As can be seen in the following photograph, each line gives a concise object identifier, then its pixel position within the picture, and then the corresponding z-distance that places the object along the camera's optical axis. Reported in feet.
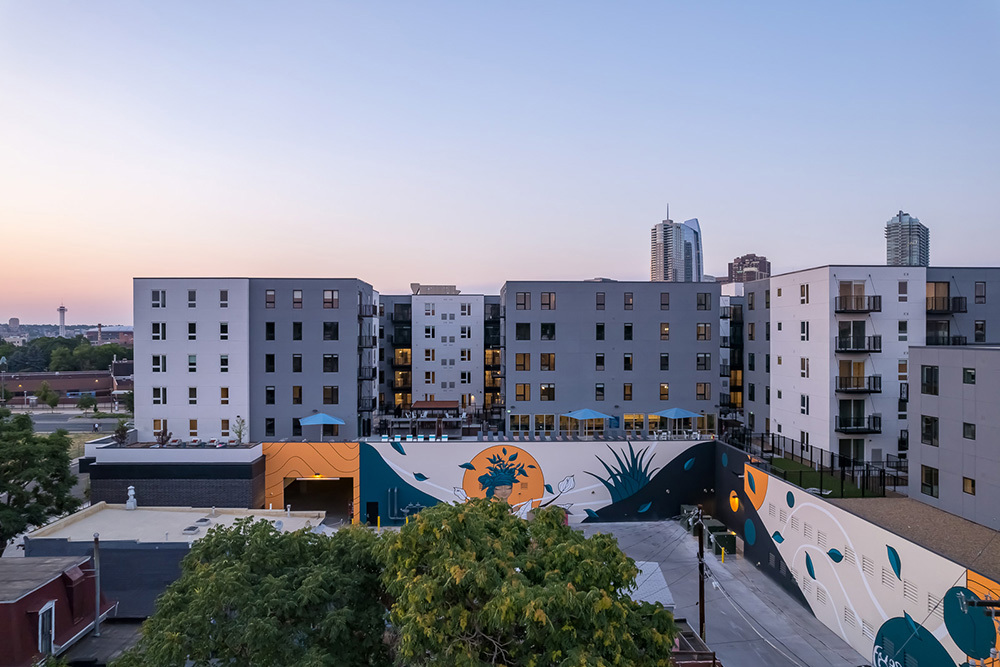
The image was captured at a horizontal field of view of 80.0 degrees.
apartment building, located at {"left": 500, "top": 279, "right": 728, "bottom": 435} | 135.13
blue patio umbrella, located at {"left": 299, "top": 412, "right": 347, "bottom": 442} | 119.44
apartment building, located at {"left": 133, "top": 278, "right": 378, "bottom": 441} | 127.24
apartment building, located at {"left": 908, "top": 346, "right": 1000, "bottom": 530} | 63.31
